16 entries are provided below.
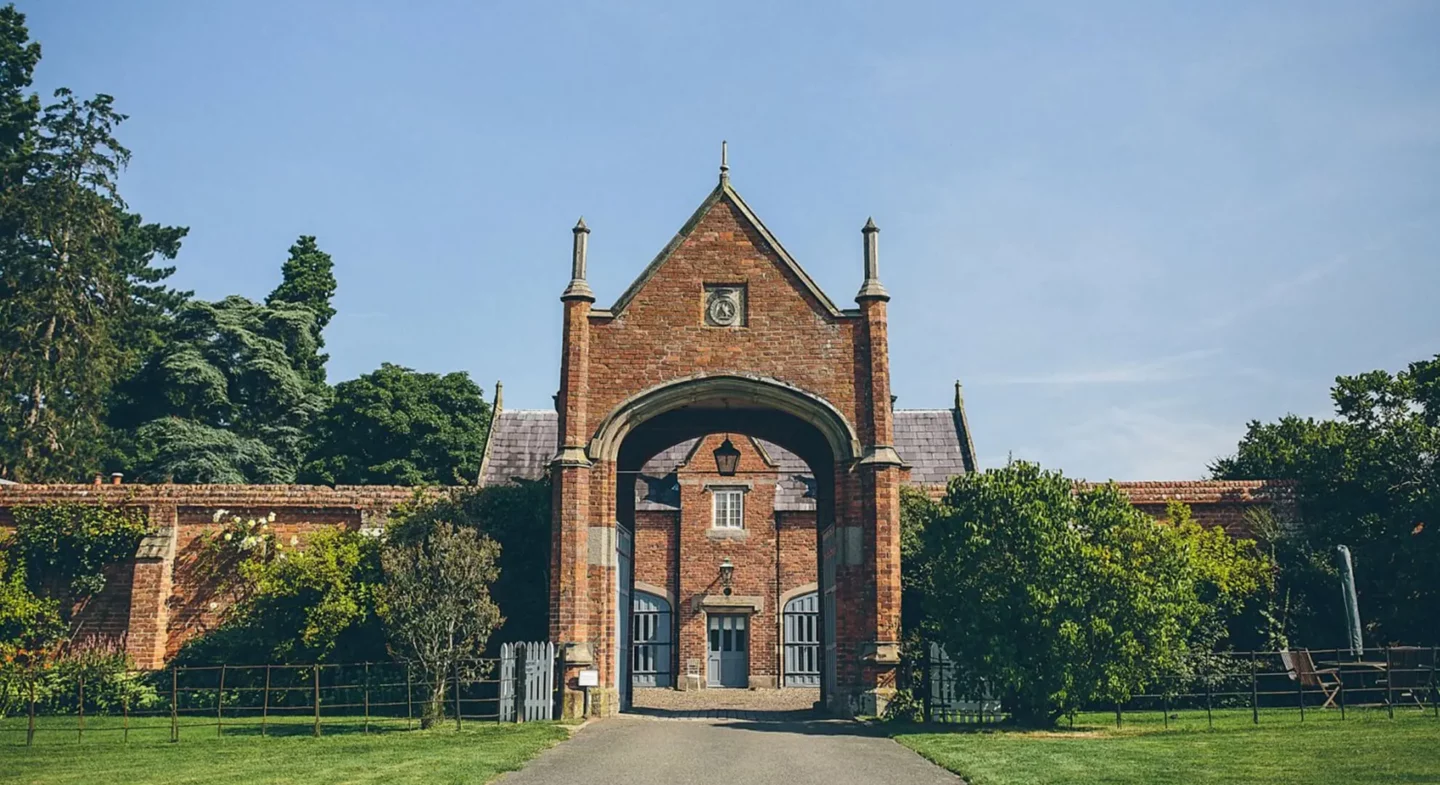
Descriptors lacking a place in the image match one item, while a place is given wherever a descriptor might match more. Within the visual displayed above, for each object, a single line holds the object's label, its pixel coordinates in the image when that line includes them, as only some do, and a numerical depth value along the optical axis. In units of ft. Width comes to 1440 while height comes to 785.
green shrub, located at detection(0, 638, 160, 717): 76.89
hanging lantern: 79.66
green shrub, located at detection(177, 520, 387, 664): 77.61
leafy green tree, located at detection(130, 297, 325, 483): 151.23
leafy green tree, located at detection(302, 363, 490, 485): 154.30
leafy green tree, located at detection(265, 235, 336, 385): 190.70
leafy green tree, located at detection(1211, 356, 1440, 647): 75.51
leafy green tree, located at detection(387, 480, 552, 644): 79.56
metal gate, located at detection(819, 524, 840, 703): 79.82
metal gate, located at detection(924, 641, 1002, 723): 69.00
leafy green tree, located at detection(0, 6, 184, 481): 136.98
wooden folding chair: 68.54
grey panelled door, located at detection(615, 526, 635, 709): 81.22
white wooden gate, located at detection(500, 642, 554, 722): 67.46
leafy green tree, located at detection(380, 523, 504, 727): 64.64
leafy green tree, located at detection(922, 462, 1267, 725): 61.57
